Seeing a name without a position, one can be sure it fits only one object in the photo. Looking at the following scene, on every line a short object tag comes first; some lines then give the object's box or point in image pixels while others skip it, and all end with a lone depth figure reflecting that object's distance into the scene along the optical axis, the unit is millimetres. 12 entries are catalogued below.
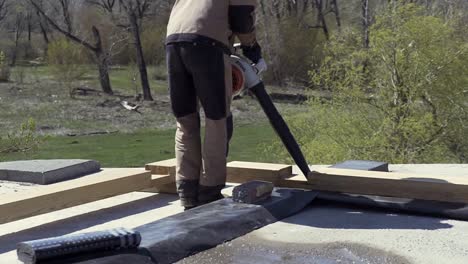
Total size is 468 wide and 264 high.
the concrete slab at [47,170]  5660
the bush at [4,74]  30570
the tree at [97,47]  29981
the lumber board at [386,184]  4473
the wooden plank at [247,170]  5070
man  4320
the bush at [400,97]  11109
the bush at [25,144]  8562
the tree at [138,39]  29016
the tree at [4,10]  46781
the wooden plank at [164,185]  5168
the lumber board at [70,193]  4199
